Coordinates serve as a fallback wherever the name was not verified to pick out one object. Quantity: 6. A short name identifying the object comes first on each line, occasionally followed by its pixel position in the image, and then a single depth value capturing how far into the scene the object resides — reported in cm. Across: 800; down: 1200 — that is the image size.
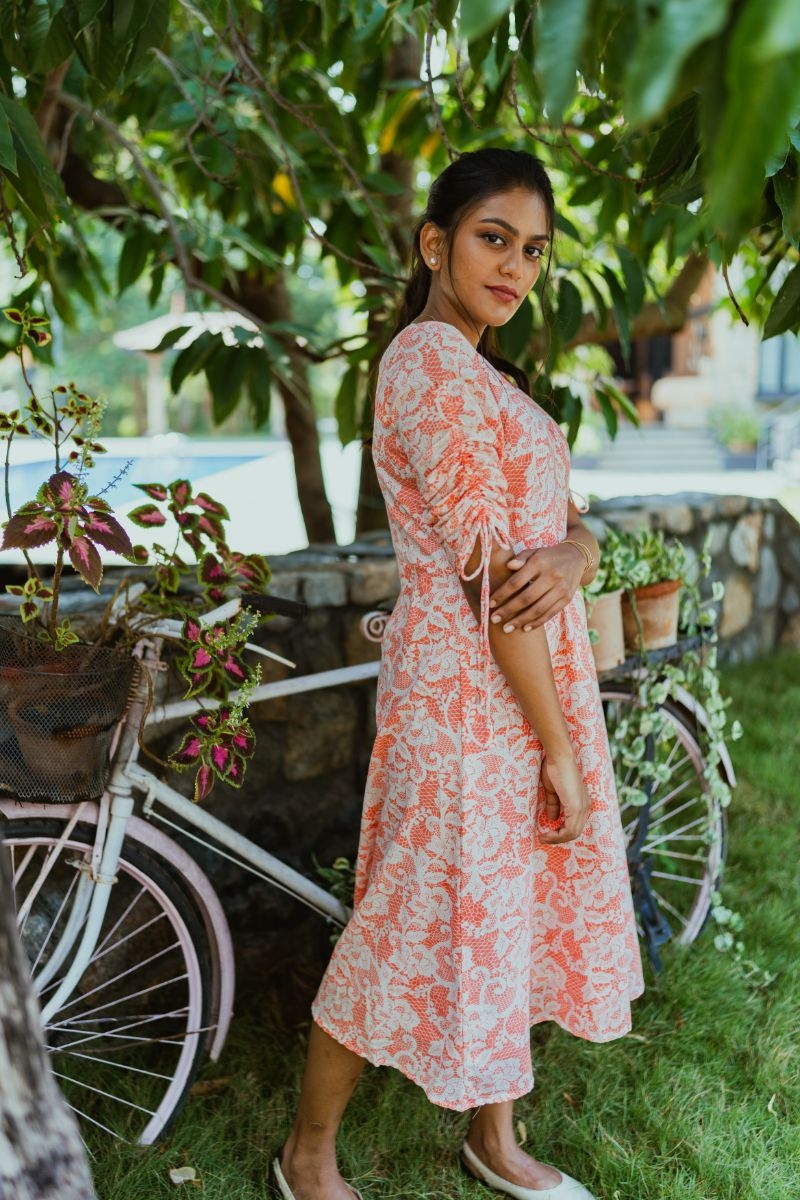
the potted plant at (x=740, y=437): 1811
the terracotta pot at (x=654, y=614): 241
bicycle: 184
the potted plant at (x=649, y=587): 239
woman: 158
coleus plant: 164
